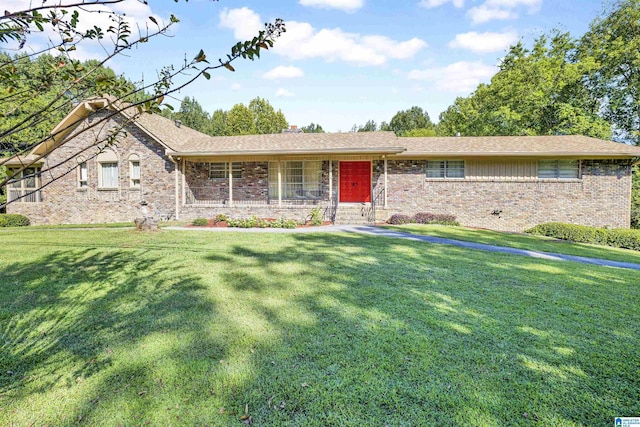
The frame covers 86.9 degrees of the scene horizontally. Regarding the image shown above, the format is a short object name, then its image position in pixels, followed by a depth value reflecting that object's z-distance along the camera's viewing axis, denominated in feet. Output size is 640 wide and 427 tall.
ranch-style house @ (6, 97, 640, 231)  48.08
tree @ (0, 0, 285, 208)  6.06
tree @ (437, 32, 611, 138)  75.72
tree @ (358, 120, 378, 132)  182.19
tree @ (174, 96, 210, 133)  135.23
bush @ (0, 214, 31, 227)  52.13
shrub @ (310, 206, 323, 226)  45.85
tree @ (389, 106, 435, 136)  155.74
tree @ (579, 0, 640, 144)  75.00
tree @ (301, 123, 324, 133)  189.67
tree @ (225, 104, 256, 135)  116.57
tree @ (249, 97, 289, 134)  124.36
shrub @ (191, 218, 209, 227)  45.68
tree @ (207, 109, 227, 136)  137.26
